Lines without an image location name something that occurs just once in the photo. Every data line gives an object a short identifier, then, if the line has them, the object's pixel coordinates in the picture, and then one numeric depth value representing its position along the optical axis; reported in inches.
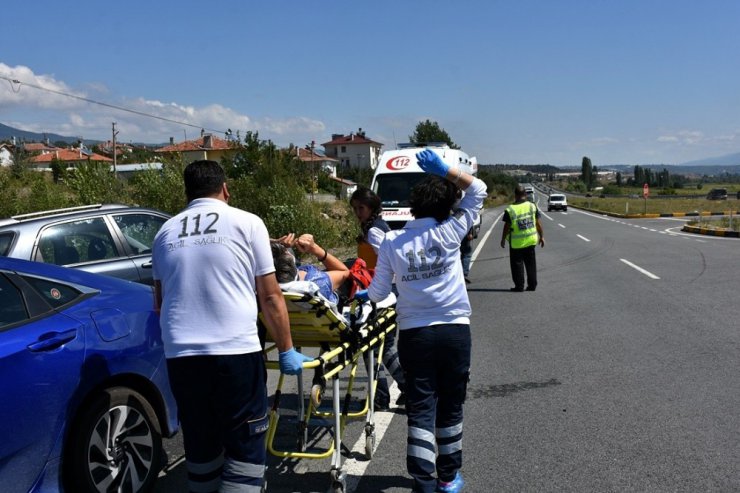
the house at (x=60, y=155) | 3668.6
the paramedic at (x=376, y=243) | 190.4
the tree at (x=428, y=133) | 3320.4
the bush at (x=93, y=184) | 621.6
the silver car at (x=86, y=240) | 233.5
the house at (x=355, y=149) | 5152.6
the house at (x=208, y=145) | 3185.5
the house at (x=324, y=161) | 4145.7
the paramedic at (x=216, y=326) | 107.5
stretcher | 140.8
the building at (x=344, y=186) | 2859.7
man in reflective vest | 414.0
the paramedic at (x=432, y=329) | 132.6
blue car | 107.8
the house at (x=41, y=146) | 4465.8
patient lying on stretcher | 155.9
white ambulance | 666.5
